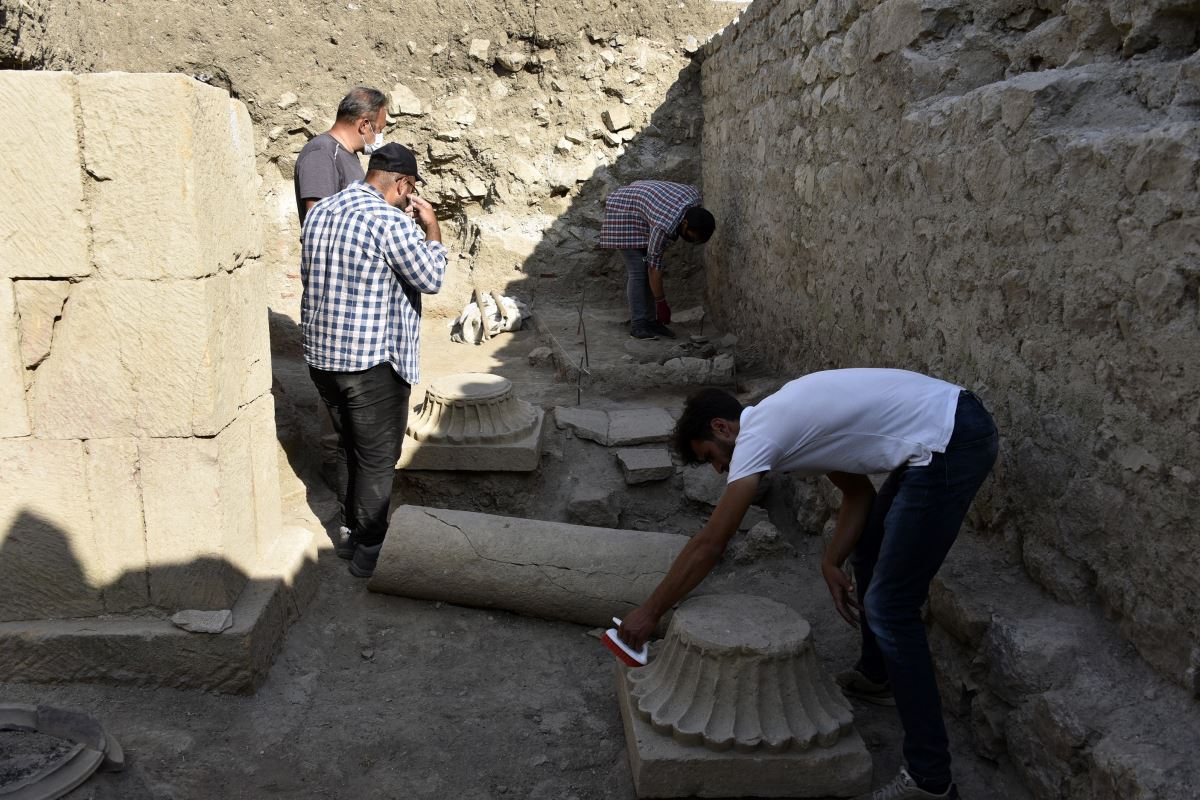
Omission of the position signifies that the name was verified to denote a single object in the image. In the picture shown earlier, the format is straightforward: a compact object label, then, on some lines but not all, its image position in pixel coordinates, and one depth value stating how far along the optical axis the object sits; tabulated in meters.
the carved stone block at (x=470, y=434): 5.15
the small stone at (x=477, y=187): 9.56
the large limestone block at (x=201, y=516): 3.46
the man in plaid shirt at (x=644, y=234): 7.90
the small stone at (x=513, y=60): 9.22
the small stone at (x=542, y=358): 7.68
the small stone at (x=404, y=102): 9.22
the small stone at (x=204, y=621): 3.54
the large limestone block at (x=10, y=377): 3.23
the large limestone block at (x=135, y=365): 3.29
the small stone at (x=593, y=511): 5.07
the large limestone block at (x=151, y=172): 3.14
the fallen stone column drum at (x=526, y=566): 4.13
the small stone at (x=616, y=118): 9.39
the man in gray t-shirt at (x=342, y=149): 5.01
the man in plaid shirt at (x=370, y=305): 4.05
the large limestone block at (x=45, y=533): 3.40
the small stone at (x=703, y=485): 5.13
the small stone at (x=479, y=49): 9.16
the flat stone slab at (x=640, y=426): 5.50
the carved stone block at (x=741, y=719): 2.95
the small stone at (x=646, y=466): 5.18
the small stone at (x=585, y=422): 5.59
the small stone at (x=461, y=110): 9.34
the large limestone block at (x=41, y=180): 3.11
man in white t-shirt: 2.79
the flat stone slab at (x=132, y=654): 3.52
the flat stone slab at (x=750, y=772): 2.94
